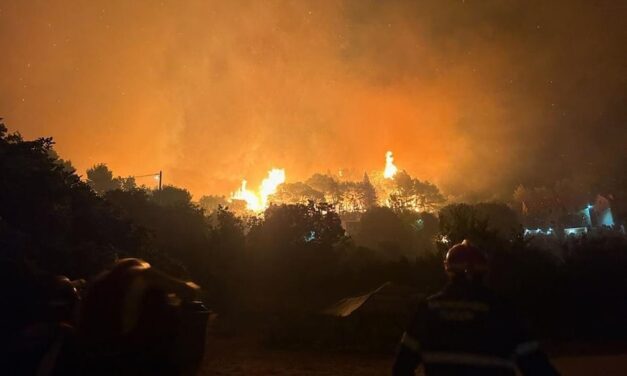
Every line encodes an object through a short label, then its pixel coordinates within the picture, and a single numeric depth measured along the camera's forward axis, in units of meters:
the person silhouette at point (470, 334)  3.10
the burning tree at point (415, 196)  100.06
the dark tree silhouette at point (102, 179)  97.50
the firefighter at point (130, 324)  2.54
